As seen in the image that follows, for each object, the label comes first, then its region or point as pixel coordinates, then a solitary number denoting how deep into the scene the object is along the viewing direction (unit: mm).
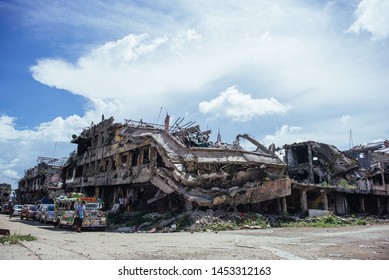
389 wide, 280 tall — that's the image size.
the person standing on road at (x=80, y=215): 17616
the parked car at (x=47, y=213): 24341
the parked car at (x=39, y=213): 27272
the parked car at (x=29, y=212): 29422
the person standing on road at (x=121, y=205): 27484
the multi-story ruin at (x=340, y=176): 32875
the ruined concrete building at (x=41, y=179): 56547
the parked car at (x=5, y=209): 42562
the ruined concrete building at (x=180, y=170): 21703
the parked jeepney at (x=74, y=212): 18484
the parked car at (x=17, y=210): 36334
